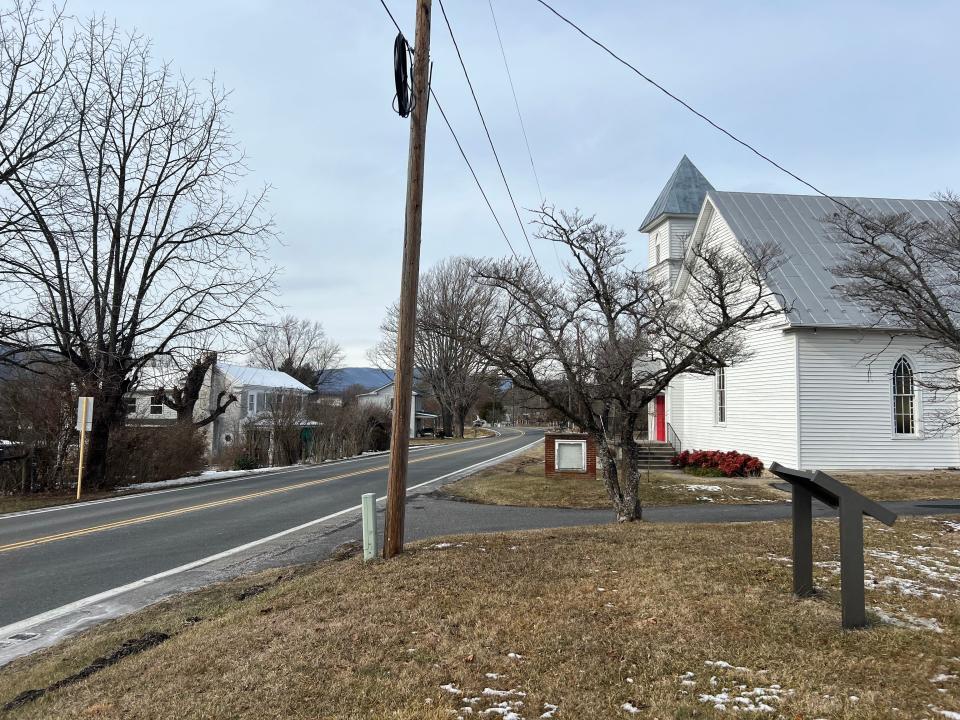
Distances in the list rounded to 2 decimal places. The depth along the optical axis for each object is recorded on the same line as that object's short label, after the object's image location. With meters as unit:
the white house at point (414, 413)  78.50
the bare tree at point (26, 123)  16.33
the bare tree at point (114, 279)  19.64
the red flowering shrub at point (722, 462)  19.72
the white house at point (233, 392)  49.62
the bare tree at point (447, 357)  54.53
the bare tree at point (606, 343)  10.53
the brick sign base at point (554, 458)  20.11
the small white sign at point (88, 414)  17.47
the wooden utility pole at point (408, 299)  7.59
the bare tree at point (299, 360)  81.94
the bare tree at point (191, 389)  24.36
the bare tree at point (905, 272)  10.64
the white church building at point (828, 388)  18.50
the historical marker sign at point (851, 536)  5.04
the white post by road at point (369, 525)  7.85
